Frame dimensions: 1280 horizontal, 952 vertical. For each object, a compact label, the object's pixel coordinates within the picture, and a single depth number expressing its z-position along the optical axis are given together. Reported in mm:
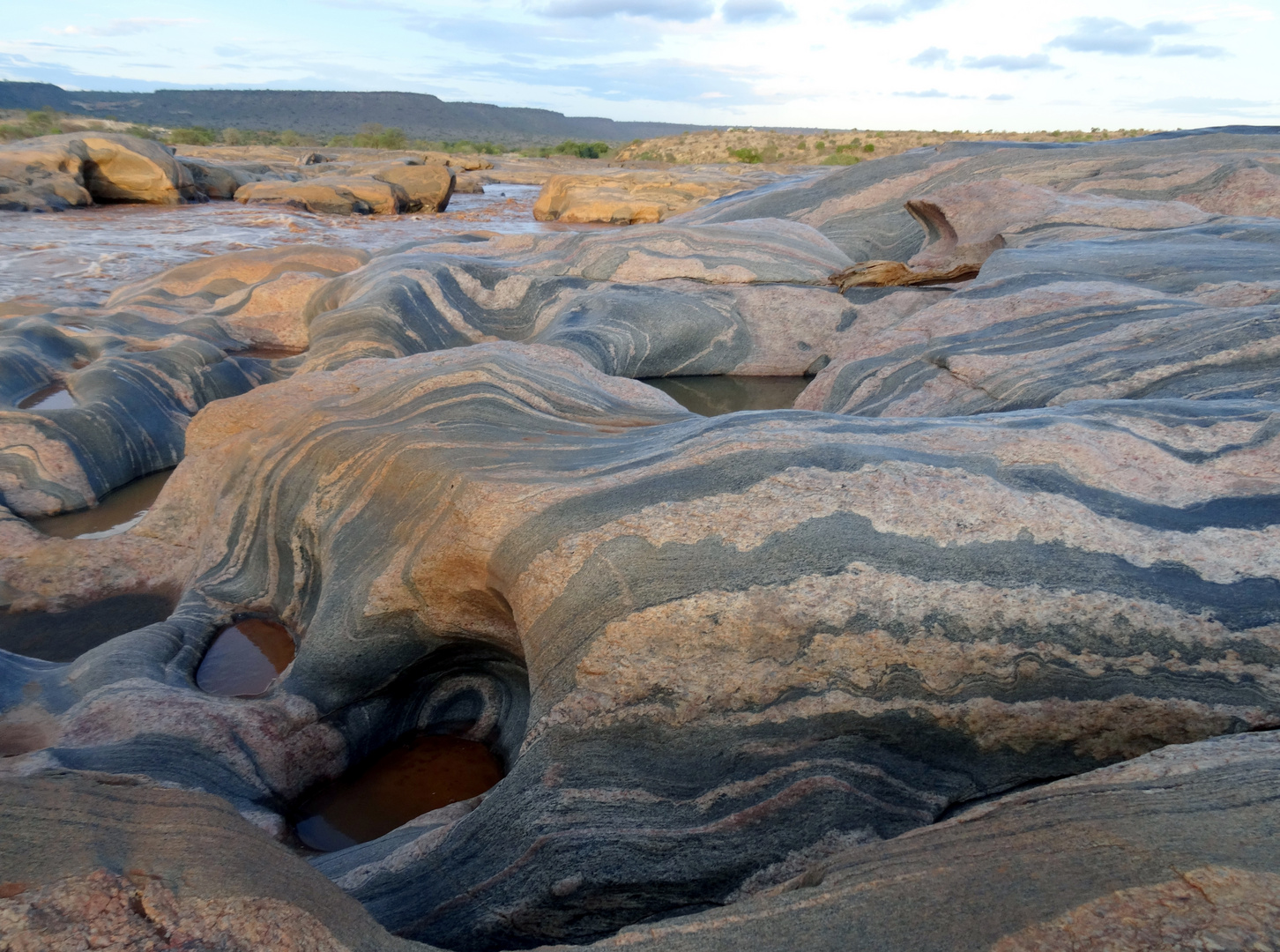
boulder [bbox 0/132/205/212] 15355
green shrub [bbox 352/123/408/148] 37094
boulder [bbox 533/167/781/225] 15680
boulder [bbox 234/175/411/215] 16844
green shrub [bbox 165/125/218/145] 33006
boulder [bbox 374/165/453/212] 18281
